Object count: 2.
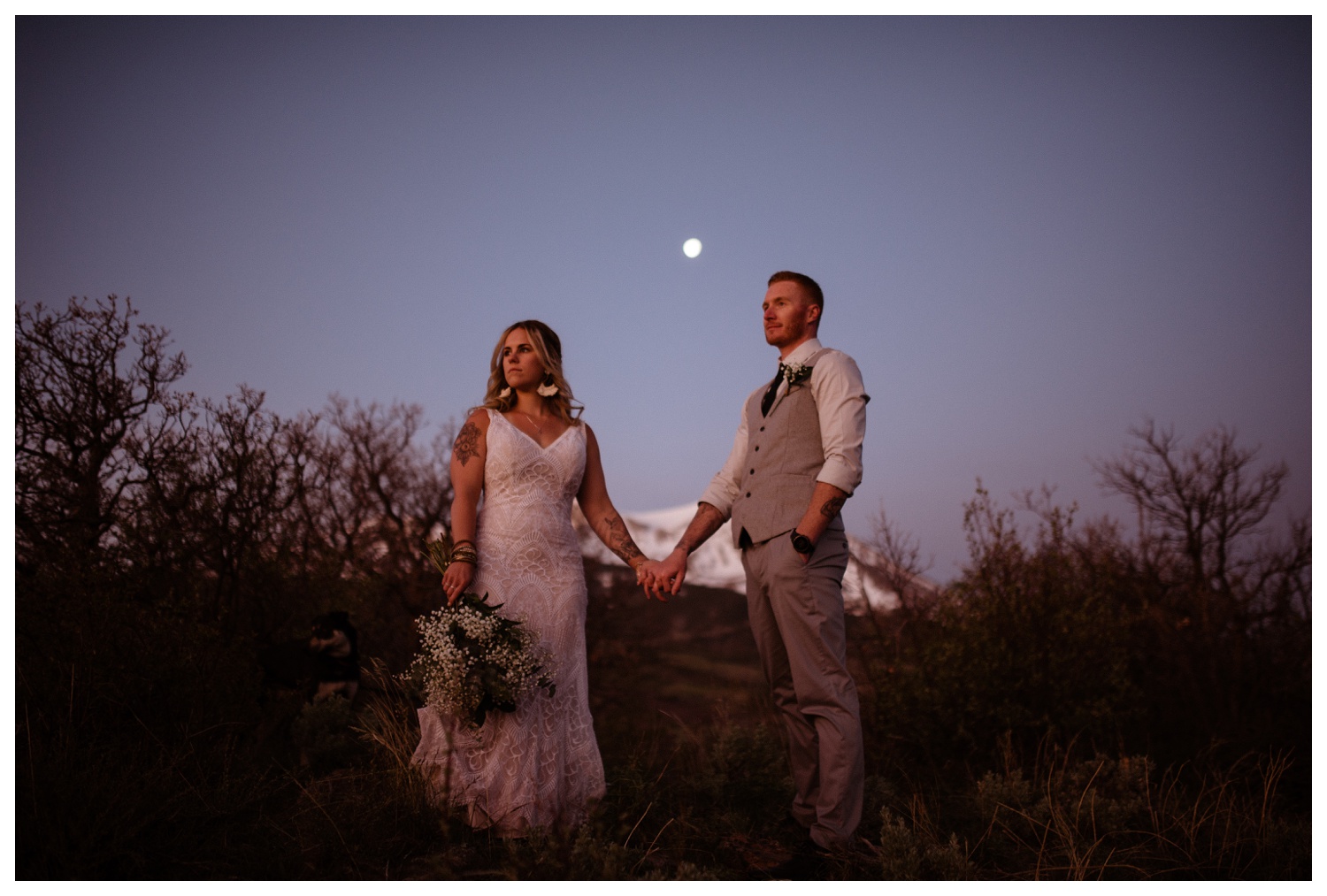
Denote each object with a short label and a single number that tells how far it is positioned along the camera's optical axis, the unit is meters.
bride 3.70
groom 3.47
